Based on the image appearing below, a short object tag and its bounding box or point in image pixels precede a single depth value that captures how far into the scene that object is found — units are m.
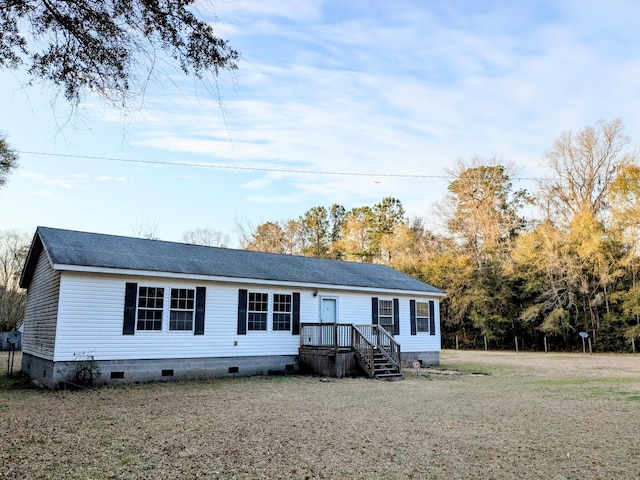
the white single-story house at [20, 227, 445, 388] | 11.15
